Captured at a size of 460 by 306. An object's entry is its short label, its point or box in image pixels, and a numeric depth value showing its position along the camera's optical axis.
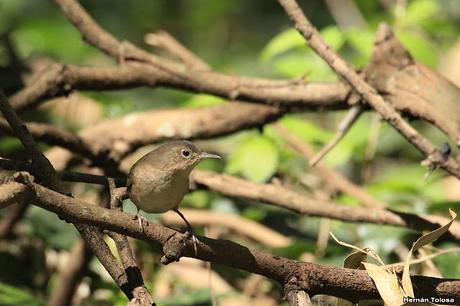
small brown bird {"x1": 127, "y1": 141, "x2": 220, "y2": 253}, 6.13
